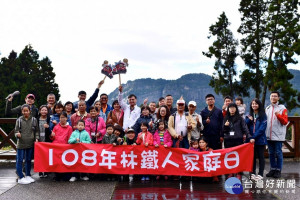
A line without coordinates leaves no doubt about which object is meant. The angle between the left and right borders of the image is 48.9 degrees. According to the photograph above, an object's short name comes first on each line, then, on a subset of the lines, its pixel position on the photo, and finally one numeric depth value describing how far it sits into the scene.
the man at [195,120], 7.24
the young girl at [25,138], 7.01
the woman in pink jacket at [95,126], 7.45
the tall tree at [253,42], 29.70
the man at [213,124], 7.36
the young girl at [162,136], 7.24
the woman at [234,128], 7.02
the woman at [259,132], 7.11
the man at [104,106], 8.72
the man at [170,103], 8.06
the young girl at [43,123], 7.41
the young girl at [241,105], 8.22
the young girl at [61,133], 7.23
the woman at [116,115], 8.30
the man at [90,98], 8.40
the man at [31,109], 7.44
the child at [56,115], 7.45
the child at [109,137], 7.27
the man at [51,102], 7.88
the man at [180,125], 7.20
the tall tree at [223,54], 31.89
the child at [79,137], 7.15
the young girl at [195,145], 7.18
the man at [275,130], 7.31
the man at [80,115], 7.57
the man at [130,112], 8.04
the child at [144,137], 7.23
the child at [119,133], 7.23
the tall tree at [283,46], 25.73
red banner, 7.03
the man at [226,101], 8.31
